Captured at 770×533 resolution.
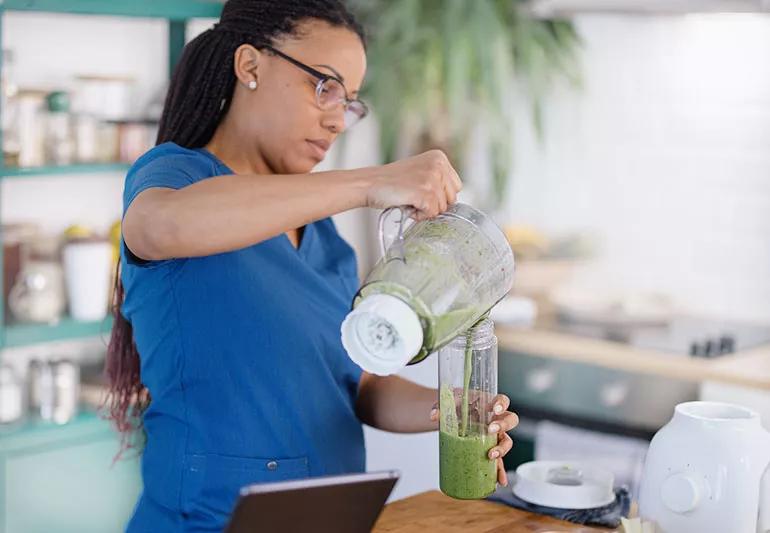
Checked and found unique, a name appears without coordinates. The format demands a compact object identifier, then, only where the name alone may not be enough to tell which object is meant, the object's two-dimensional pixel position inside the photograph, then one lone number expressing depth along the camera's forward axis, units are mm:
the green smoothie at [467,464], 1695
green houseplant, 4066
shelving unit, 3416
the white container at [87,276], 3643
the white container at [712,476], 1672
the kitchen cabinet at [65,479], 3453
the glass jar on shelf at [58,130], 3561
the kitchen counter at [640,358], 3367
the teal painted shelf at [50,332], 3492
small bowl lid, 1974
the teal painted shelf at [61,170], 3434
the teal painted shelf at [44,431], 3451
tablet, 1261
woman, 1812
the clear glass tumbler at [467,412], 1695
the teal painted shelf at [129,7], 3361
